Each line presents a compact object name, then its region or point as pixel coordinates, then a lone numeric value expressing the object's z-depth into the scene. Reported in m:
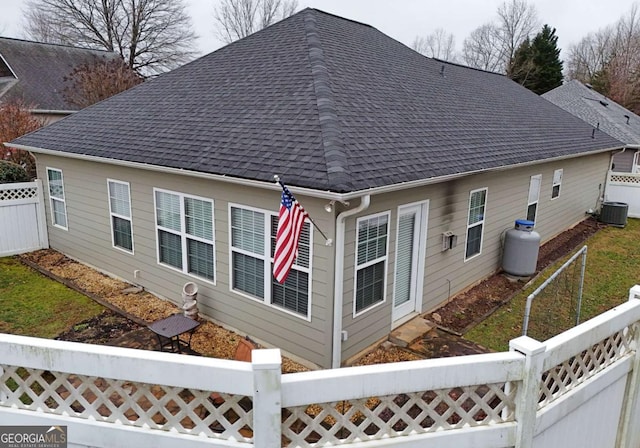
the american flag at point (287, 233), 4.77
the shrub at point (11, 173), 11.10
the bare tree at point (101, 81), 18.72
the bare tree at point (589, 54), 45.90
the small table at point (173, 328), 5.78
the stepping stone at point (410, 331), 6.68
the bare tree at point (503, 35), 45.34
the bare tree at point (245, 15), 41.47
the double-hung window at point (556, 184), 12.14
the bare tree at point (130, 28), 31.55
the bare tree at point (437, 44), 53.34
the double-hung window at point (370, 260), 5.98
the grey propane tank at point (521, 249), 9.46
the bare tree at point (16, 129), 13.07
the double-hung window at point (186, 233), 7.20
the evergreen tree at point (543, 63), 38.38
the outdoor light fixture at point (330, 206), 5.36
